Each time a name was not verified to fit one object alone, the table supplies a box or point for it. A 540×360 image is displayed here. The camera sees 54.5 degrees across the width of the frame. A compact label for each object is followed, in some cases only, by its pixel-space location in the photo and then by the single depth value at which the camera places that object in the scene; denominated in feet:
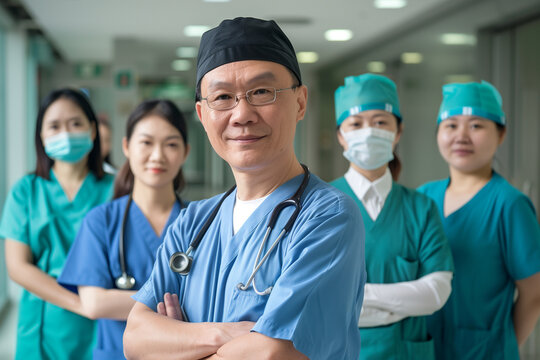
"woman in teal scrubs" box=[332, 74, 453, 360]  5.51
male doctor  3.54
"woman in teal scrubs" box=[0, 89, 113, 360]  7.16
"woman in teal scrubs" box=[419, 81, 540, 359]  6.35
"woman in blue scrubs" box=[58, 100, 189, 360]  5.91
